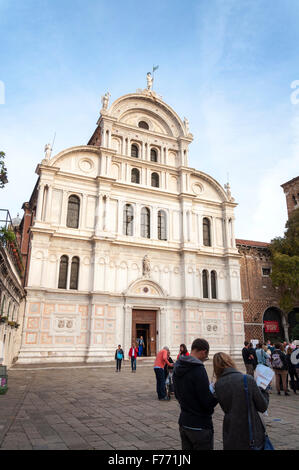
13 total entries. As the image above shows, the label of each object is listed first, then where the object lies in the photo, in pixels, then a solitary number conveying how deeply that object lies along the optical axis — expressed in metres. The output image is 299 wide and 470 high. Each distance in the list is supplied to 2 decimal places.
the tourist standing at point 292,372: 11.81
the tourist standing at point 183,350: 9.50
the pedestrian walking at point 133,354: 16.98
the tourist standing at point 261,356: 12.23
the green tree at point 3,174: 7.30
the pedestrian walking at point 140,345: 24.08
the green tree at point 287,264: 29.75
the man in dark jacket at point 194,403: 3.57
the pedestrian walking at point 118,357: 17.27
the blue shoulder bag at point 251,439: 3.21
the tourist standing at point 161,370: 10.41
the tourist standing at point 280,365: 11.48
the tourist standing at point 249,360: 12.55
